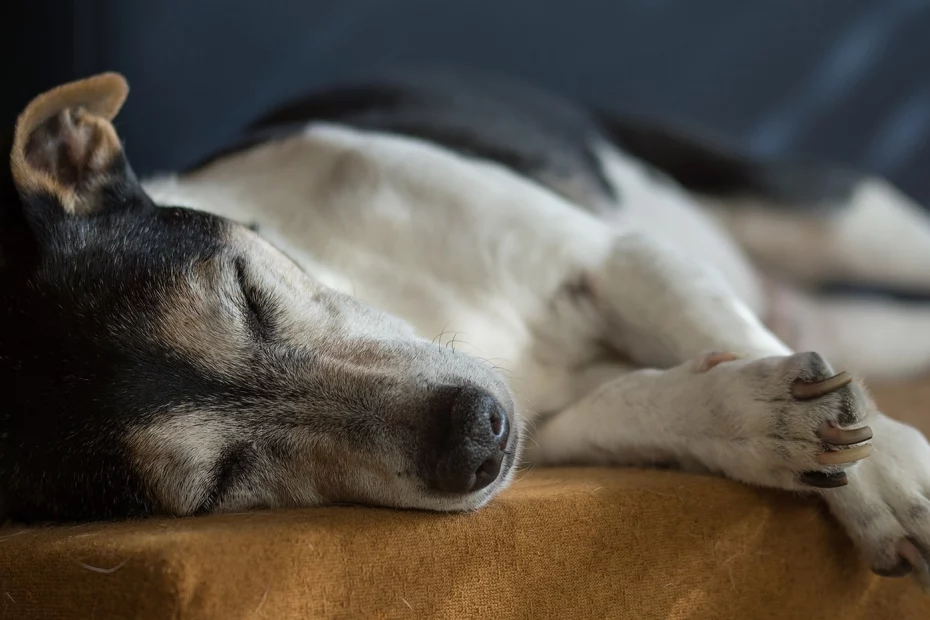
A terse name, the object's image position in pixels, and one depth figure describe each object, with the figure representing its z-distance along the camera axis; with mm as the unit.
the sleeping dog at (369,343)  517
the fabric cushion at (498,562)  470
